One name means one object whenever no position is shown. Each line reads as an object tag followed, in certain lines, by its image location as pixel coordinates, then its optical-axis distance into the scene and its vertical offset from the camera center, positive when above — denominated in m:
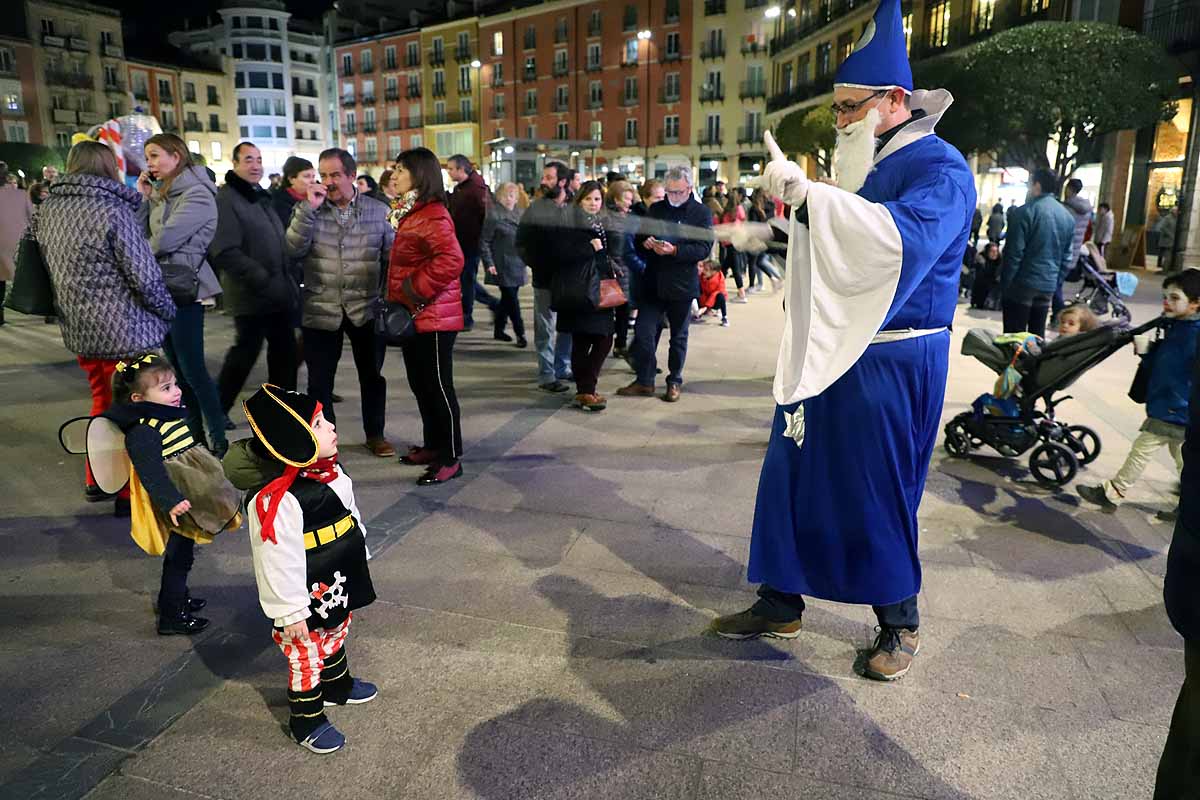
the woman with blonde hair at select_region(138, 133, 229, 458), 4.98 -0.14
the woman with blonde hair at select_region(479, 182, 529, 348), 8.88 -0.39
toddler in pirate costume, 2.38 -0.94
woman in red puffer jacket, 4.76 -0.42
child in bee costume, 3.13 -1.00
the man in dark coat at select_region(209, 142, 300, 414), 5.35 -0.34
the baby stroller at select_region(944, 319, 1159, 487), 4.88 -1.21
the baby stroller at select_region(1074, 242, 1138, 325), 9.93 -0.77
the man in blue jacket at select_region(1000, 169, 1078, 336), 7.04 -0.25
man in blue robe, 2.51 -0.41
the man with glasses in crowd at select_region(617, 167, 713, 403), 6.73 -0.47
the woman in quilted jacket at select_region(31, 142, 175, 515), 4.19 -0.24
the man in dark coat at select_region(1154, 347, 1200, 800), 1.63 -0.77
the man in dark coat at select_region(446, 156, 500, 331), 8.24 +0.14
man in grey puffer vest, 5.06 -0.26
